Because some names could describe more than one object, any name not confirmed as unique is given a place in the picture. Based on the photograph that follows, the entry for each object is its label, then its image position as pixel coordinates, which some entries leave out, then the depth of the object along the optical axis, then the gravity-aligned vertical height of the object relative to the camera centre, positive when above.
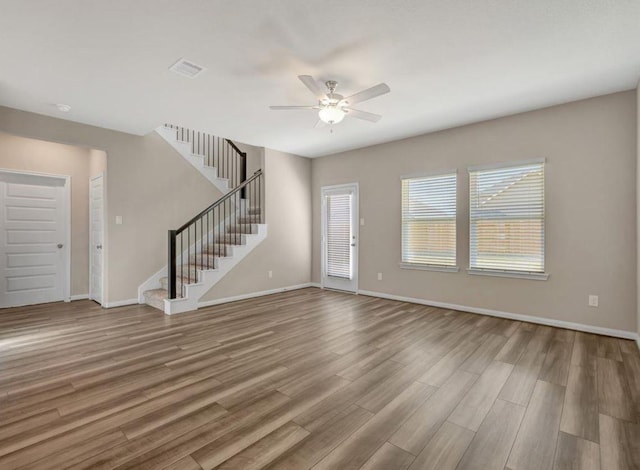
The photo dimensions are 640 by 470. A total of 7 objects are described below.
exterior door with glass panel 6.27 -0.07
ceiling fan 3.03 +1.31
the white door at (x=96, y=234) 5.36 -0.03
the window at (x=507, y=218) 4.23 +0.22
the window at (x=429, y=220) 5.03 +0.22
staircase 5.02 +0.00
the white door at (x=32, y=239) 5.22 -0.11
